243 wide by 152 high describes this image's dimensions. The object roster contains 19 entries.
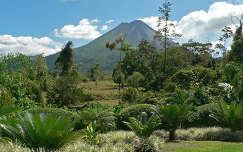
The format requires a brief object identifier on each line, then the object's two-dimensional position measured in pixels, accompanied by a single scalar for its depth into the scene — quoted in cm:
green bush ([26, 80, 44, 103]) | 1755
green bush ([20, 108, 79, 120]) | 992
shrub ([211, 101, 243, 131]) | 896
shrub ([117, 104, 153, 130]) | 1038
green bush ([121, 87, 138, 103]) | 2164
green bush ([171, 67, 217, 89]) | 1599
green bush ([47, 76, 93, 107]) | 2214
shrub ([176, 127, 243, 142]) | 880
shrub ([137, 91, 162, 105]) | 1384
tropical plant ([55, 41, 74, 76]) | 4103
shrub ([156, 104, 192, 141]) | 851
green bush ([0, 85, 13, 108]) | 951
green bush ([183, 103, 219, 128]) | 1030
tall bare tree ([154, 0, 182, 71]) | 2753
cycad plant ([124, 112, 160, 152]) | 702
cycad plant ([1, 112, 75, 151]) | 504
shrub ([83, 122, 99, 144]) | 757
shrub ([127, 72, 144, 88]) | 3492
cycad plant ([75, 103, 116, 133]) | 1004
